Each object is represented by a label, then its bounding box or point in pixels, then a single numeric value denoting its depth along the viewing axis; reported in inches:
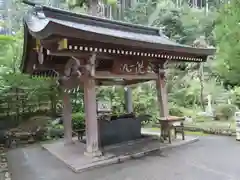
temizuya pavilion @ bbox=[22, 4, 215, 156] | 192.4
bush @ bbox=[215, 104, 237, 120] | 383.6
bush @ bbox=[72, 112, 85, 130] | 374.0
